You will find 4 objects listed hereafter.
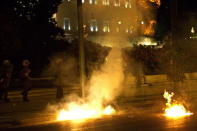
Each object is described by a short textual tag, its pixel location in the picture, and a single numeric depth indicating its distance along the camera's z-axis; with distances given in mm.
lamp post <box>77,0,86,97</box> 16344
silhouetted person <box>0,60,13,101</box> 17036
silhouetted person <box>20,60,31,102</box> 17203
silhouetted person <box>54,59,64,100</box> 18397
